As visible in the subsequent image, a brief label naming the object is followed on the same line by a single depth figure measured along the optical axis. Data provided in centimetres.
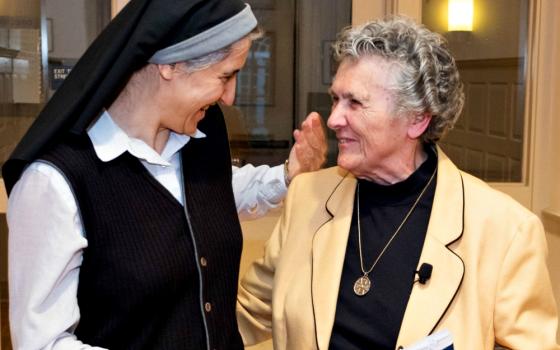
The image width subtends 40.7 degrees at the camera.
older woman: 179
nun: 141
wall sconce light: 356
